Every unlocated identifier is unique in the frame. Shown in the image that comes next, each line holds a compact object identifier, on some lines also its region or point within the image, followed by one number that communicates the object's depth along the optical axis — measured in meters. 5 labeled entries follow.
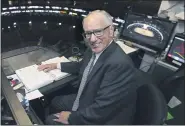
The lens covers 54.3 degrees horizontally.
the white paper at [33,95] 1.13
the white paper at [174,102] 1.92
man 1.03
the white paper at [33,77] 1.20
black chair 0.86
